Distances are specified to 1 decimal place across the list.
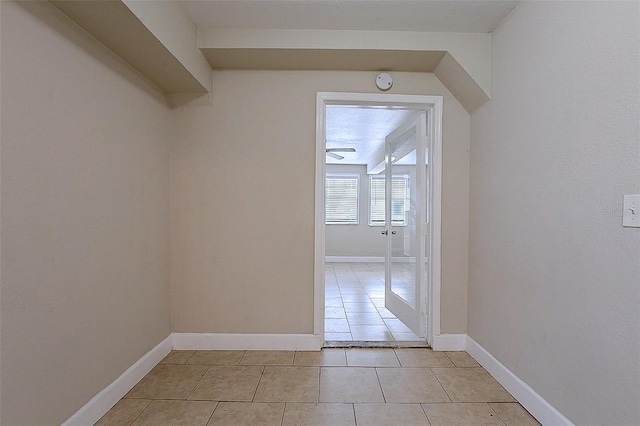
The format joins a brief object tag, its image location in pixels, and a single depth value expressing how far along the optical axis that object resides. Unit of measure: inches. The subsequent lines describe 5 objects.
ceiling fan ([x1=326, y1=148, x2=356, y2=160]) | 228.6
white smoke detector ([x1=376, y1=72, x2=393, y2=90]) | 104.3
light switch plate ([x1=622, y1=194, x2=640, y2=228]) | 49.9
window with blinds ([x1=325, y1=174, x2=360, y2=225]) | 322.3
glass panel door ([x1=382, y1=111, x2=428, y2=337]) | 112.6
